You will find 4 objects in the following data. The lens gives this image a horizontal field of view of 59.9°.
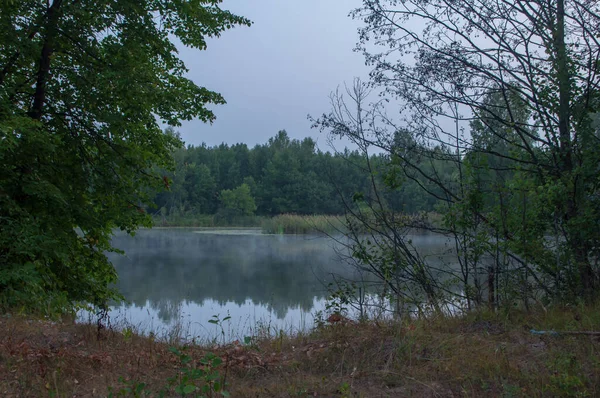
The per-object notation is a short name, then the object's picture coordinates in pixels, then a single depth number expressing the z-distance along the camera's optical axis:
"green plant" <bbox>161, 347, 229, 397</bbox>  3.31
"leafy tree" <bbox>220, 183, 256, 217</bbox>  56.45
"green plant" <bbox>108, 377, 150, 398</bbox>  3.43
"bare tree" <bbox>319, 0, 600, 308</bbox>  6.66
